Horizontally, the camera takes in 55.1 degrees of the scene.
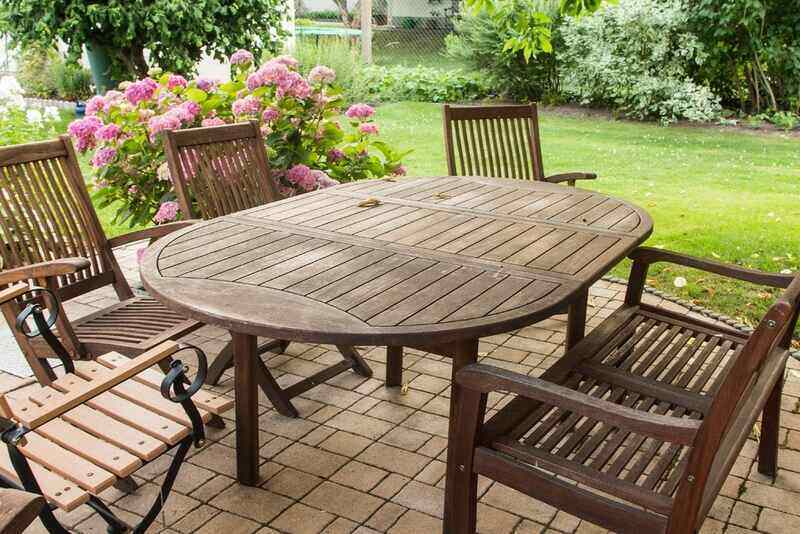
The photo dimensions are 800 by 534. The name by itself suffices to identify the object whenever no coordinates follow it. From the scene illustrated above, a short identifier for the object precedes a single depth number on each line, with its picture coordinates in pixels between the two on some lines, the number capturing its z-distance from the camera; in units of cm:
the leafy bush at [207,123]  417
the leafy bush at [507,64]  1187
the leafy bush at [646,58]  1052
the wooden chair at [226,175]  329
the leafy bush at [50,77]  1040
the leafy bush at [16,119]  569
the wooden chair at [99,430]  180
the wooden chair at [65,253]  263
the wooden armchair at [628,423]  170
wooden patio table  203
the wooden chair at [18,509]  119
